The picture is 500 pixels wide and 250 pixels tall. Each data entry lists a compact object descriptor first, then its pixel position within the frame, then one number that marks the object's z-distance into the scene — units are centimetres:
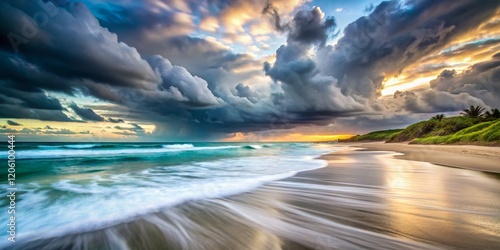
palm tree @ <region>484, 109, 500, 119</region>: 4594
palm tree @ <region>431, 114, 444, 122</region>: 5519
